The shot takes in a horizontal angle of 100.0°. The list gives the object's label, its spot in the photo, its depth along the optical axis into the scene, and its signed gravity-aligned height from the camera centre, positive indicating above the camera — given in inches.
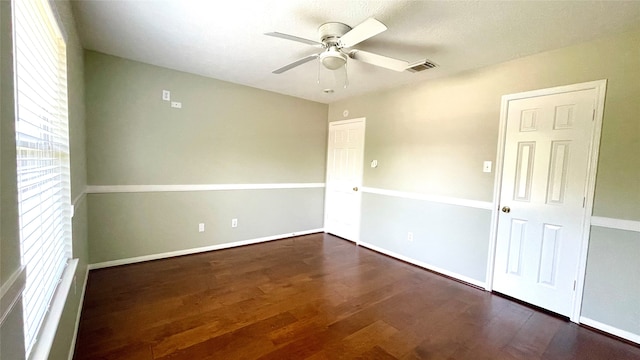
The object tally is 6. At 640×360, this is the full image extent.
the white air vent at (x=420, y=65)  87.3 +35.2
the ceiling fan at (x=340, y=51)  78.5 +36.3
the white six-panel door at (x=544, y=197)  92.7 -8.0
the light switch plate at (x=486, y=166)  113.3 +3.0
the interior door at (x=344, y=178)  170.9 -7.7
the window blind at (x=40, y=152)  39.9 +0.1
